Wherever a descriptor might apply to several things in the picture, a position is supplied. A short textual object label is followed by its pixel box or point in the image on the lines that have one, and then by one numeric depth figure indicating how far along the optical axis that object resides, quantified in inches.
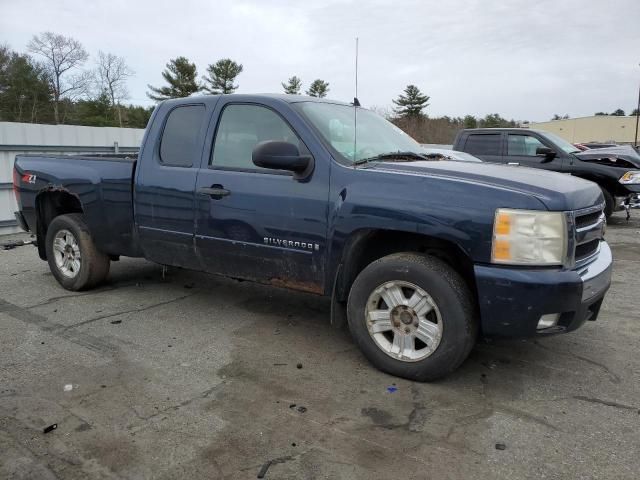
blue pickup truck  122.2
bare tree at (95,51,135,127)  2267.5
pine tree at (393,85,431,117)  2559.1
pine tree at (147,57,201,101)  2074.3
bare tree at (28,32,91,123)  2102.6
